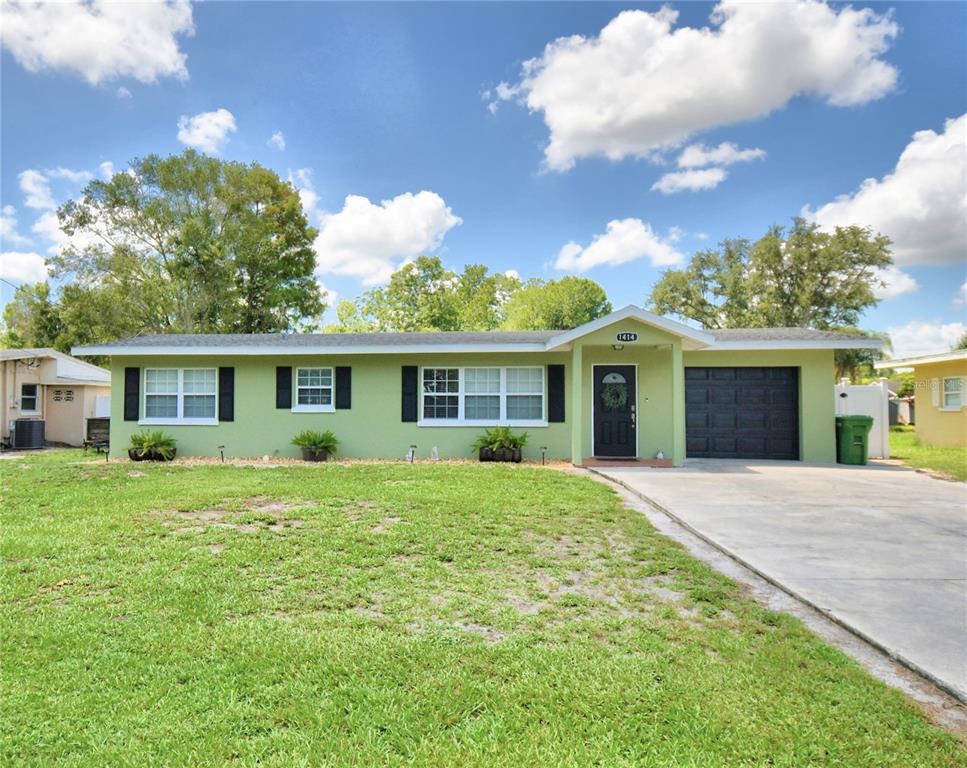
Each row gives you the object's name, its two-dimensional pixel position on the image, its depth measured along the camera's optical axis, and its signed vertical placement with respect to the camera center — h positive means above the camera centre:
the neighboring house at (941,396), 14.67 +0.27
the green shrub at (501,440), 11.95 -0.73
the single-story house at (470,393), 12.35 +0.33
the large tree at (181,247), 25.20 +7.76
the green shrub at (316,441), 12.22 -0.76
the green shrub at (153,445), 12.23 -0.84
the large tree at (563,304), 38.56 +7.43
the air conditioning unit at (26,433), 15.53 -0.70
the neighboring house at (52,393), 16.19 +0.52
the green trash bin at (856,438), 11.94 -0.72
